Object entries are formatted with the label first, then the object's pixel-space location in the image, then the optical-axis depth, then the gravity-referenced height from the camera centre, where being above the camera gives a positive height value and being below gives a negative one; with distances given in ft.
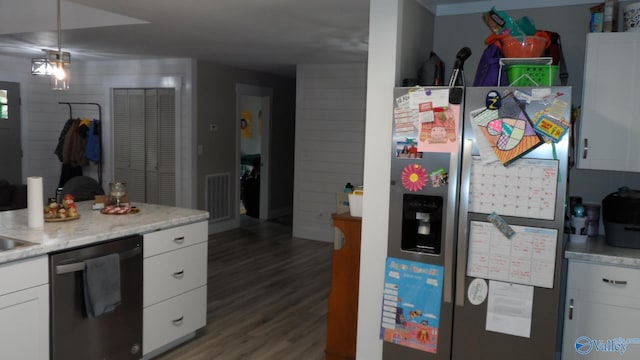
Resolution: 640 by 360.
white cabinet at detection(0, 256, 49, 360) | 7.94 -2.86
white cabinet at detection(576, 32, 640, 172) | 9.28 +0.75
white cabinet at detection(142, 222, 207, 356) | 10.55 -3.26
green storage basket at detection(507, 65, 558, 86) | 8.63 +1.14
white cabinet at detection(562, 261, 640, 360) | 8.93 -2.92
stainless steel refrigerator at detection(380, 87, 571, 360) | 8.43 -1.36
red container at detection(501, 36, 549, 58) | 8.93 +1.67
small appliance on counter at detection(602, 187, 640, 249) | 9.34 -1.31
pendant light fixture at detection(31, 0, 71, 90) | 10.44 +1.20
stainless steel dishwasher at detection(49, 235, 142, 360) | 8.72 -3.28
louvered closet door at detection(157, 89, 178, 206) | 22.26 -0.66
